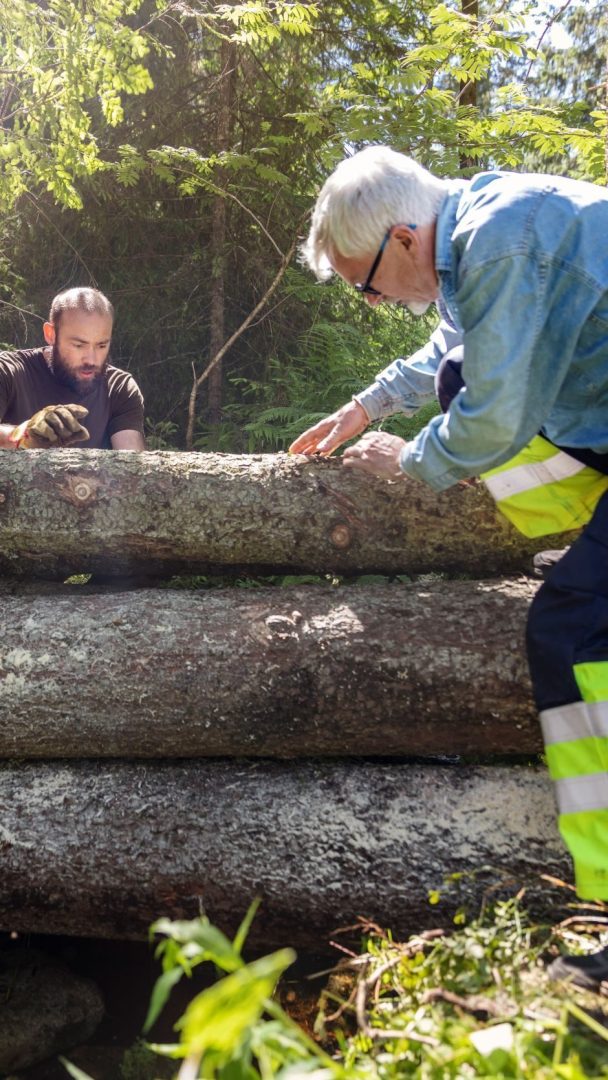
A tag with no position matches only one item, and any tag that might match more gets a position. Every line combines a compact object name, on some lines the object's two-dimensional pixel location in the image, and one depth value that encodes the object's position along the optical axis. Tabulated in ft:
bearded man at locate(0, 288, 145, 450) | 16.02
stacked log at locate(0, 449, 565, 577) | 11.22
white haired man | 7.20
